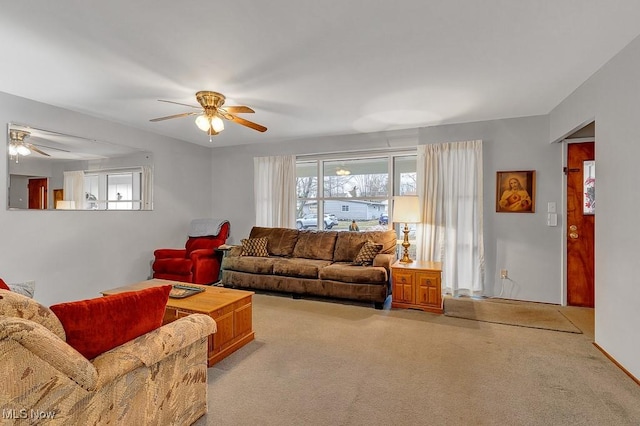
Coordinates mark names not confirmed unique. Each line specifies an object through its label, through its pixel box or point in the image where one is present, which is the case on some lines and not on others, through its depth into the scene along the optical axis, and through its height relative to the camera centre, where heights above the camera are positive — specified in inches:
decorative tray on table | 109.0 -29.3
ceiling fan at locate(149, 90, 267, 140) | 128.7 +42.4
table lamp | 164.9 +0.7
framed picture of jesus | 166.1 +12.4
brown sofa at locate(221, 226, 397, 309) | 156.3 -29.3
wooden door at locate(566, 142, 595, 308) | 155.2 -9.6
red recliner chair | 178.1 -27.8
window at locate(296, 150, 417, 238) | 200.4 +17.2
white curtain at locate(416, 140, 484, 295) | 175.3 +0.8
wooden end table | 147.8 -35.5
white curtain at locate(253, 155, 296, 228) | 222.4 +15.8
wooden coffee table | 99.7 -34.3
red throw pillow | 51.3 -19.1
